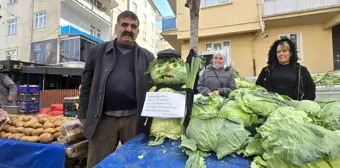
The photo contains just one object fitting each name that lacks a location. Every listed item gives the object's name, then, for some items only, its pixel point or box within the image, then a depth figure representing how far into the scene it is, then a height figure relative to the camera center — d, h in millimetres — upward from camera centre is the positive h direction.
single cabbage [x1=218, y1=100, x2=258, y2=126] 1417 -151
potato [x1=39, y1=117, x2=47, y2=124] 3217 -415
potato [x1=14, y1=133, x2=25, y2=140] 2767 -552
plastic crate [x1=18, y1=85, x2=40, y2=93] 6450 +62
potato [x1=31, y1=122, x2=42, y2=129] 3000 -453
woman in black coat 2789 +191
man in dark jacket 2166 -40
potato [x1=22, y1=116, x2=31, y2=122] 3242 -390
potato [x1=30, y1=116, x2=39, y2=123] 3205 -402
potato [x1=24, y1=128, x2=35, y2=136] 2859 -506
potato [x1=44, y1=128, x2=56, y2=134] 2828 -496
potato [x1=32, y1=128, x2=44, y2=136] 2816 -510
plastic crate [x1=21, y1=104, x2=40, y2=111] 5912 -426
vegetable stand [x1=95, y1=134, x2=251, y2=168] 1164 -379
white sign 1494 -100
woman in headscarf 3869 +231
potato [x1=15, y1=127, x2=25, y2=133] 2906 -500
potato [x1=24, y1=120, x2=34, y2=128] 3021 -442
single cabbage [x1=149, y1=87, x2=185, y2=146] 1512 -265
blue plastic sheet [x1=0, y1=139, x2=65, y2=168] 2451 -714
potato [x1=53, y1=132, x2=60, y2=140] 2807 -549
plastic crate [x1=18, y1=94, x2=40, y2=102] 6301 -167
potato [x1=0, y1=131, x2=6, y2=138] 2884 -552
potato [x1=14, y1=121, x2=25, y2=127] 3035 -443
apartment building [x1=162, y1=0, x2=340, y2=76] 10645 +3166
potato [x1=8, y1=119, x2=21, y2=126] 3106 -426
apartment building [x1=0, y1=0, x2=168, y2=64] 17266 +5208
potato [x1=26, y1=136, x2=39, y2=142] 2684 -567
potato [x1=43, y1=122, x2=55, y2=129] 2984 -453
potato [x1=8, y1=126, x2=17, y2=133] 2943 -497
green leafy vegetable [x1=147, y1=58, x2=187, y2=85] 1625 +141
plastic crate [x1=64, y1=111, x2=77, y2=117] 4383 -434
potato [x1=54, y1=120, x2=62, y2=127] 3048 -436
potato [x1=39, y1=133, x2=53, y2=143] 2672 -557
